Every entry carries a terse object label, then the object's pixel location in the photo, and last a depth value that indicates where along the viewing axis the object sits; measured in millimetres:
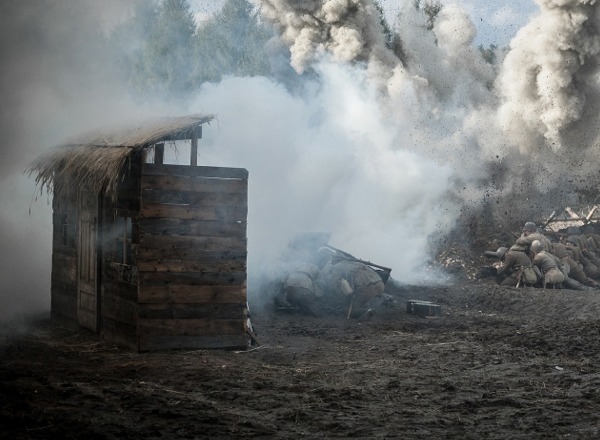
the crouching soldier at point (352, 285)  15711
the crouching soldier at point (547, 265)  19922
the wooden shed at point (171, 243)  10977
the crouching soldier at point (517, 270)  20297
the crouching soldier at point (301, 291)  15344
